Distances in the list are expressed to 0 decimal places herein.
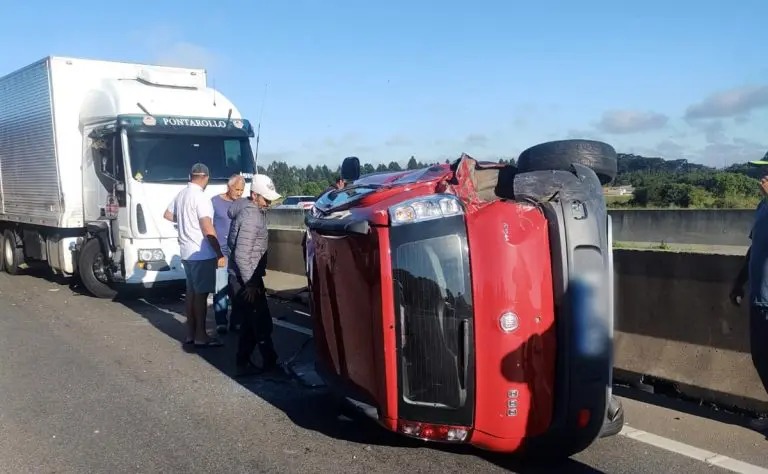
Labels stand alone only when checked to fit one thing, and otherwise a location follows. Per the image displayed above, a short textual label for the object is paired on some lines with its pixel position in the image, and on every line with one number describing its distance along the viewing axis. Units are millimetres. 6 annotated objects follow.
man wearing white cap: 6488
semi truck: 10578
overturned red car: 3859
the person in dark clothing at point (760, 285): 4508
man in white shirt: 7703
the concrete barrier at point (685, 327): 5422
